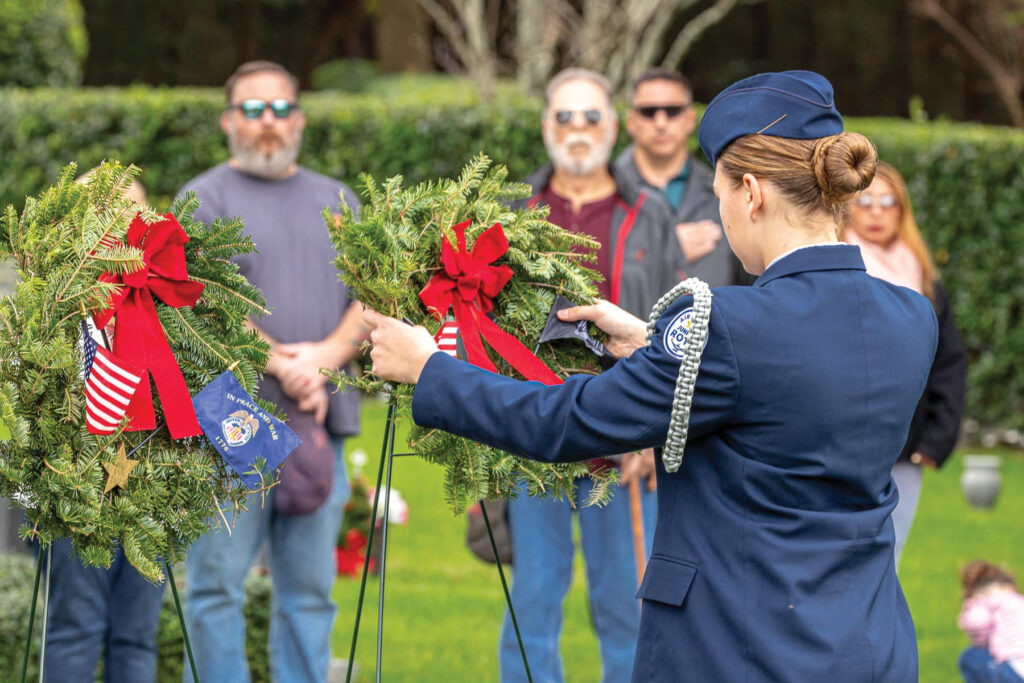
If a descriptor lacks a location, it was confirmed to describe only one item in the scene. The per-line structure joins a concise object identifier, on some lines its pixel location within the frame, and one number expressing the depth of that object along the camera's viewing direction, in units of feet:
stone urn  58.03
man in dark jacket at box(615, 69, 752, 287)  34.14
